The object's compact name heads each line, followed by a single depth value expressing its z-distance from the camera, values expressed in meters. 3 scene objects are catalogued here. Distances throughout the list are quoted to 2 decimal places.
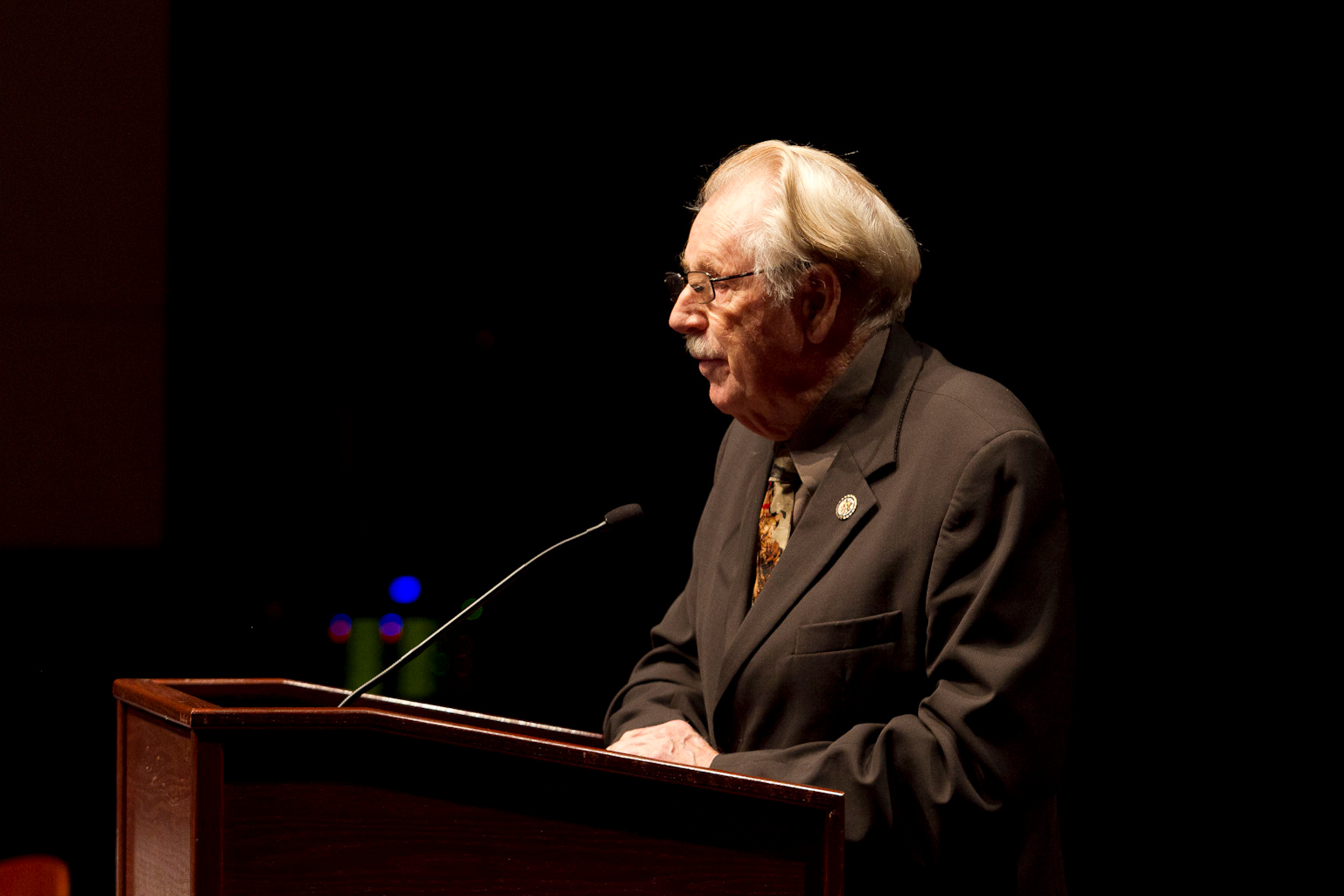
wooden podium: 8.85
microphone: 9.05
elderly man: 9.06
